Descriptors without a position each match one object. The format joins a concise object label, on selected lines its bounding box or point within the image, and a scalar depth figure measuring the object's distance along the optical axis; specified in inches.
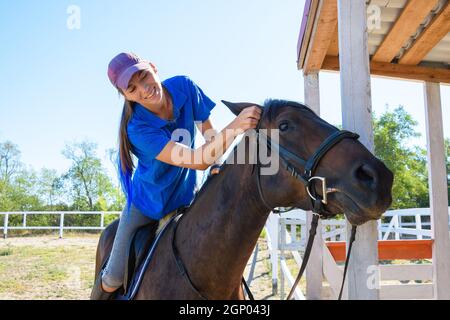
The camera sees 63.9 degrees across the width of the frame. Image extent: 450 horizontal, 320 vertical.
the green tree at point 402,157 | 1155.9
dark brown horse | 61.4
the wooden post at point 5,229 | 749.1
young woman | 84.8
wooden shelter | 71.5
